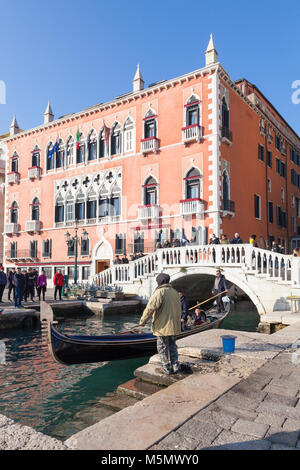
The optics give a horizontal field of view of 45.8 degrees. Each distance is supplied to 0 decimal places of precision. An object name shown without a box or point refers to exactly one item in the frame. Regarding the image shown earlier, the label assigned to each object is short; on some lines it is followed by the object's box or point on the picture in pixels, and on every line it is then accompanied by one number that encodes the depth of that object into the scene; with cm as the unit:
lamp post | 2128
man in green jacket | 474
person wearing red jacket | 1519
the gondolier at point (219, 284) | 1167
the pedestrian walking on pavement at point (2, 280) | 1275
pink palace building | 1739
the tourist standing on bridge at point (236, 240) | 1350
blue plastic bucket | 533
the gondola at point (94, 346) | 620
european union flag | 2300
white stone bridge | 1161
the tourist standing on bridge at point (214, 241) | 1398
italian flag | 2203
